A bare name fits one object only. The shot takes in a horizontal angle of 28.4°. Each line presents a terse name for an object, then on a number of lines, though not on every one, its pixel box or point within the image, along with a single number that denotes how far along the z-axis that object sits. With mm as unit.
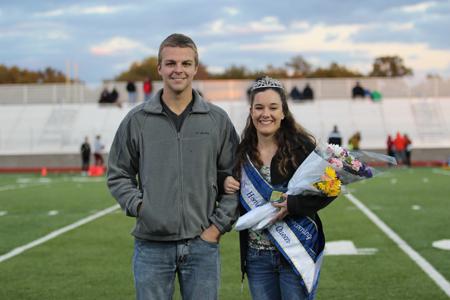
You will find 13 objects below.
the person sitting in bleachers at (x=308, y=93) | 50688
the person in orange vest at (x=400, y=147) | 38781
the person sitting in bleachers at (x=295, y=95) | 51000
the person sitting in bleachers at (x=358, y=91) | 50612
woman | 5086
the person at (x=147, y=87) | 48656
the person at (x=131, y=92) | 49969
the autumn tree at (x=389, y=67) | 113562
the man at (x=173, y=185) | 4879
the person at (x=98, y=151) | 37125
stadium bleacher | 42512
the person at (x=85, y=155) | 35569
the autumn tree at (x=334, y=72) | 107738
